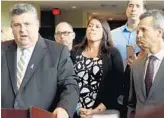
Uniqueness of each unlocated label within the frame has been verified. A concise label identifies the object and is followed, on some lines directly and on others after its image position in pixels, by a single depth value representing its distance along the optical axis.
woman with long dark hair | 2.69
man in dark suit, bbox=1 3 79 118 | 2.01
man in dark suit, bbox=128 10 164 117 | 2.10
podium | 1.45
